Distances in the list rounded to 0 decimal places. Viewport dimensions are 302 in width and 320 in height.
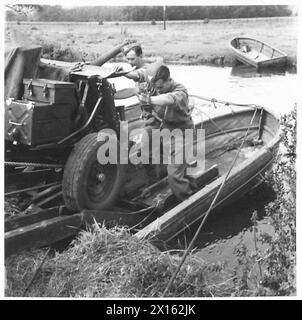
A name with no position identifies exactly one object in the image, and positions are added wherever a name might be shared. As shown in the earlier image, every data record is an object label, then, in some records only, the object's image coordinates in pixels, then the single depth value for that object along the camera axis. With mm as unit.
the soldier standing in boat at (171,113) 4918
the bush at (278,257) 3895
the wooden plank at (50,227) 3945
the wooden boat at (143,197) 4230
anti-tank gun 4125
